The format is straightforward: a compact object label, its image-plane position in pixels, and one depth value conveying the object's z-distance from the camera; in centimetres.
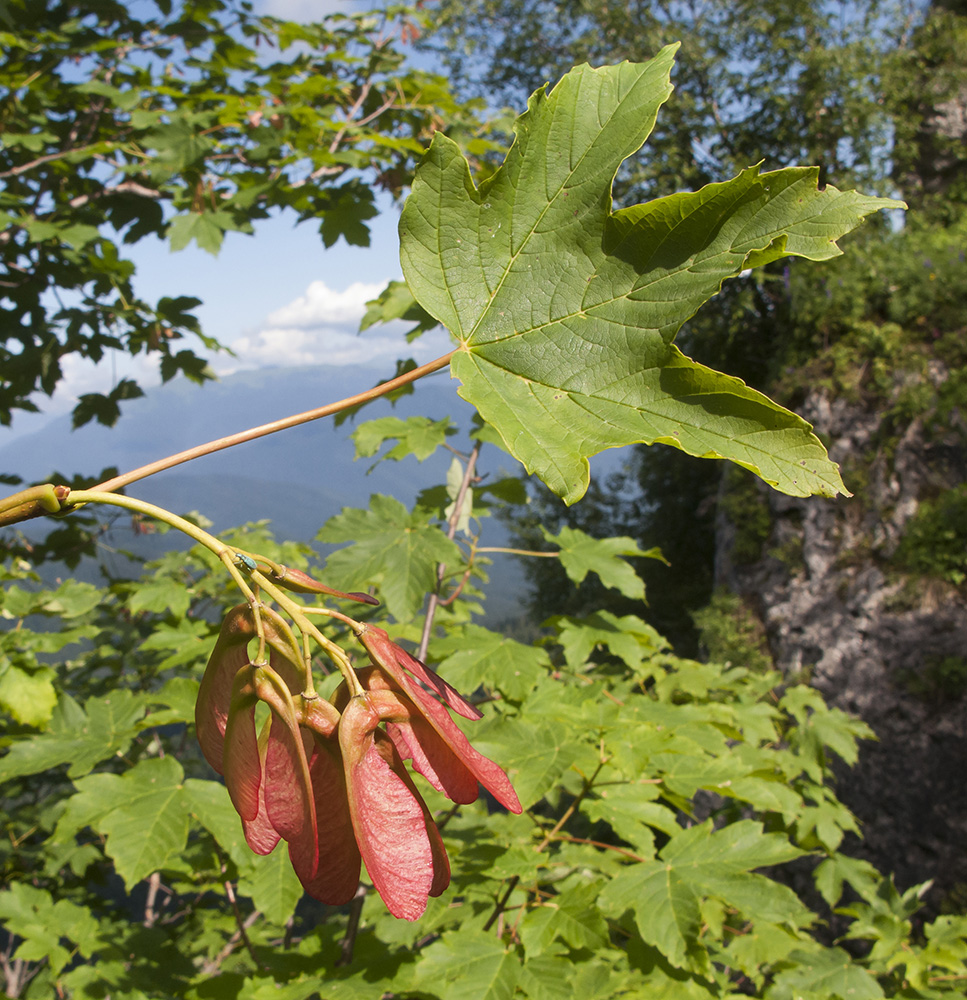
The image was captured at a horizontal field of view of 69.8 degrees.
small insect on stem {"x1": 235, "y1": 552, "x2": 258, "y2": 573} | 40
